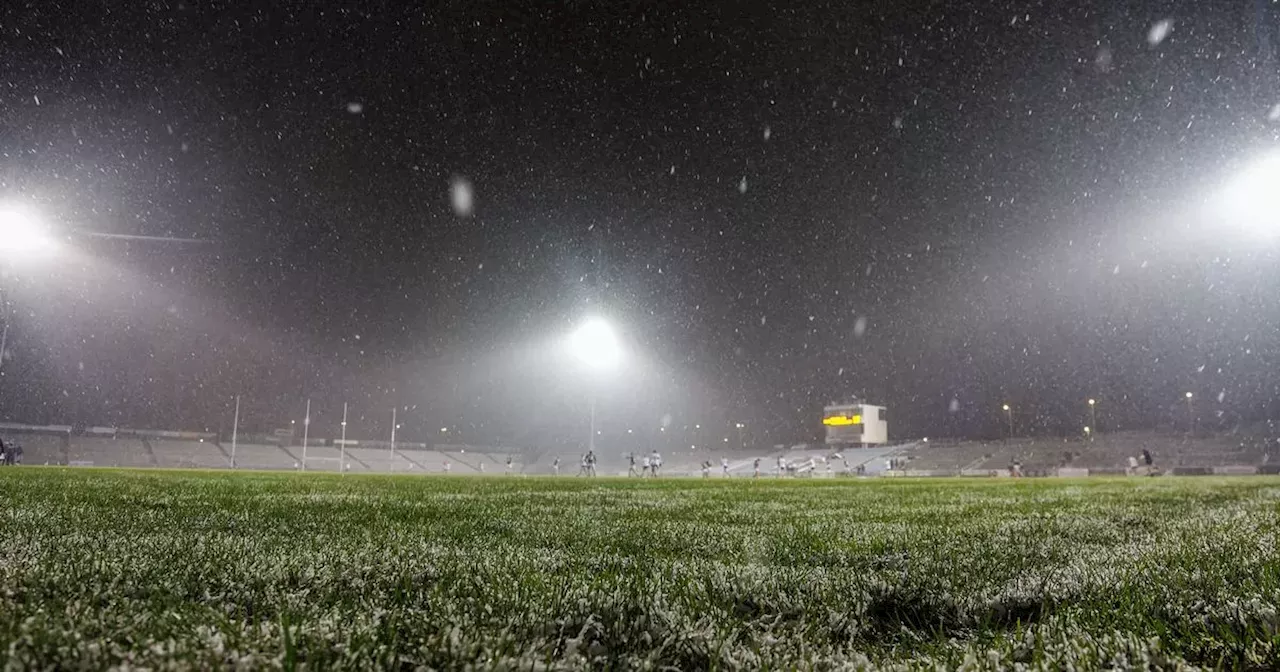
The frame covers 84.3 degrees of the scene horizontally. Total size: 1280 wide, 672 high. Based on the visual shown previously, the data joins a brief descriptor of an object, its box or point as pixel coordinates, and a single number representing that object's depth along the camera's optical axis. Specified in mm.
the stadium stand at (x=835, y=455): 56125
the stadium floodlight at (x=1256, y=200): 31766
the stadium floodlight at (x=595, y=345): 59031
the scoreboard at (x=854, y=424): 80125
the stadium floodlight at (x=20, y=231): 37062
